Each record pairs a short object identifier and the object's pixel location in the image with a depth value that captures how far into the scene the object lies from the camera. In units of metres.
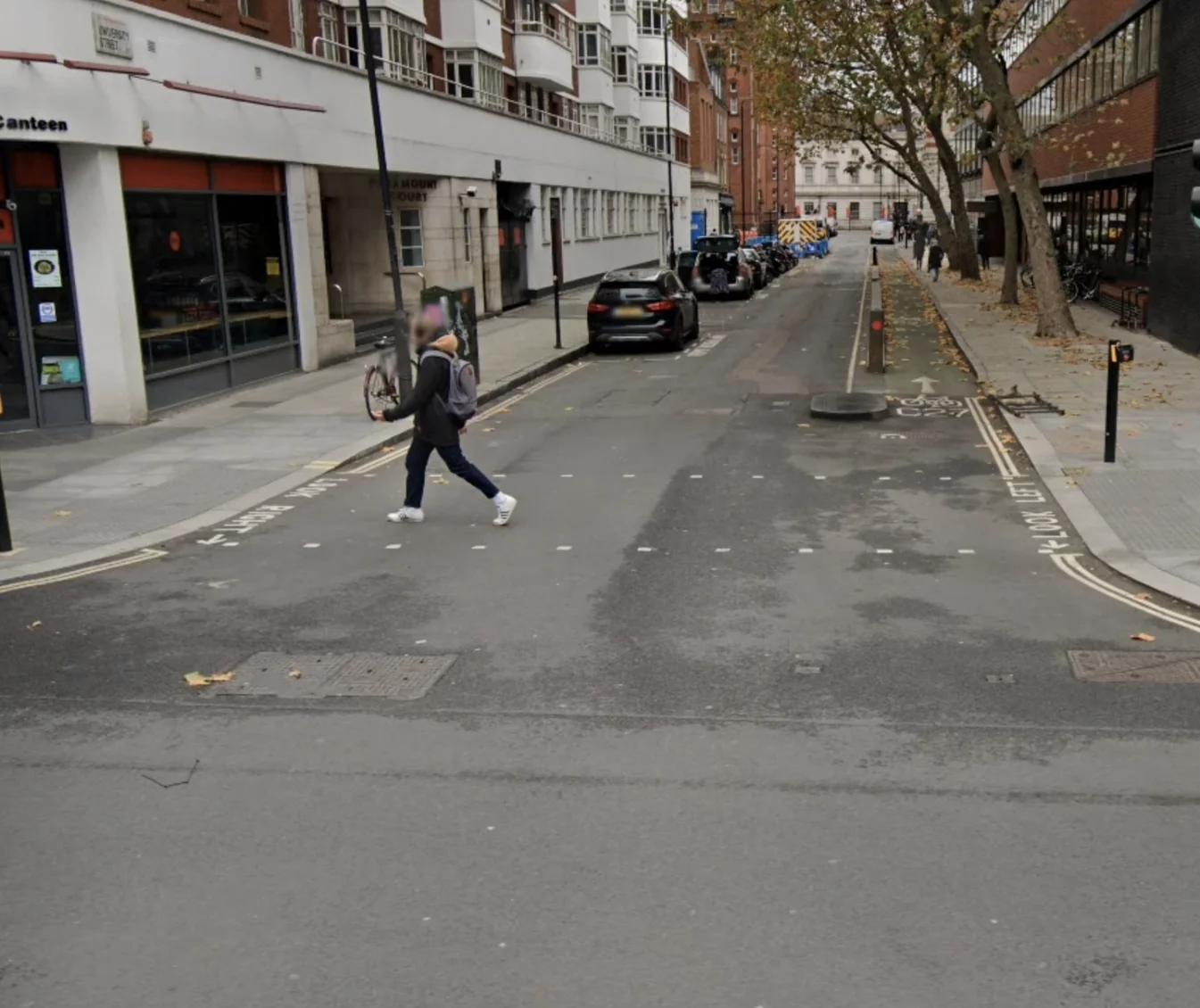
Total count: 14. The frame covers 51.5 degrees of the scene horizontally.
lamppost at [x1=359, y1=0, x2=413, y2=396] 17.14
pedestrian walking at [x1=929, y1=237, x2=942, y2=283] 43.75
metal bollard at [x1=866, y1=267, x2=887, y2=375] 20.19
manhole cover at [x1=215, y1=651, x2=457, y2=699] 6.79
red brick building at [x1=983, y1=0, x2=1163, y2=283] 24.64
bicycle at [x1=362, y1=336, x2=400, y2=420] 16.56
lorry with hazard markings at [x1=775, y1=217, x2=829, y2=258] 78.12
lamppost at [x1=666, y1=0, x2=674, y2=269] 45.04
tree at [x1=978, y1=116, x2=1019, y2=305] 28.70
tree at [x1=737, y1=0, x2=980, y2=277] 25.56
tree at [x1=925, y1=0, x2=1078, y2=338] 21.09
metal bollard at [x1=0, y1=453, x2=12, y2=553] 9.91
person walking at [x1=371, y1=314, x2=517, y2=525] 10.32
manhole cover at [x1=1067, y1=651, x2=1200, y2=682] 6.71
